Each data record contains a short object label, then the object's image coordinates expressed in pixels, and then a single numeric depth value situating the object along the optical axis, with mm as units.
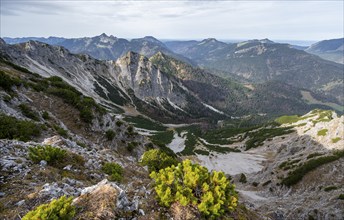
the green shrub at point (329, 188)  48844
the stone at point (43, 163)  17278
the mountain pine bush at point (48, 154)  17406
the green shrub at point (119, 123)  51653
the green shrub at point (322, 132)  98662
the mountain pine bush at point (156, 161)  33531
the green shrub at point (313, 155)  71175
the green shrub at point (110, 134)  45750
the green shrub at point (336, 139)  86938
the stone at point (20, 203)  12140
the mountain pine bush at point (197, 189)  13492
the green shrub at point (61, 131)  33425
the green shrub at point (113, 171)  20000
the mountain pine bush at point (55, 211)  9253
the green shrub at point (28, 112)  35044
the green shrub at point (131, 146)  48747
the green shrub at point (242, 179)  83275
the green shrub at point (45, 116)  37250
